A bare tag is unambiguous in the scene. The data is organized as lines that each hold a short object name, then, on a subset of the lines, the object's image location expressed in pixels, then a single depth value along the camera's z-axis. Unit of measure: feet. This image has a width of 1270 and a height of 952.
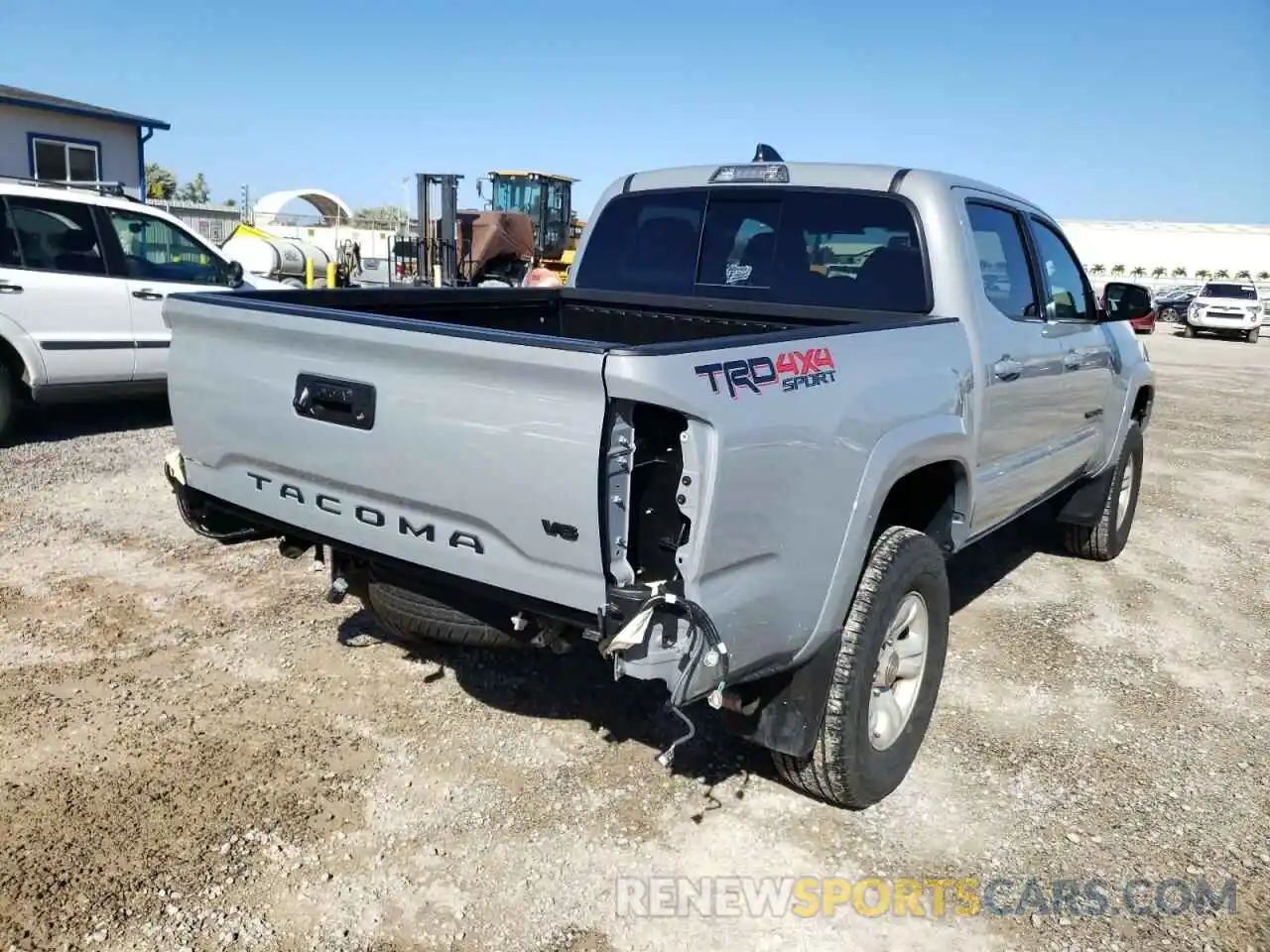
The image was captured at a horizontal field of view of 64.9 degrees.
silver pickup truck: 7.70
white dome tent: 96.78
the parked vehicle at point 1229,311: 94.43
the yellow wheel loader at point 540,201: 81.68
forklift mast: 64.80
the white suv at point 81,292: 23.62
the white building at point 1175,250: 208.64
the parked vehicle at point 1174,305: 123.24
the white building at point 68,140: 59.67
